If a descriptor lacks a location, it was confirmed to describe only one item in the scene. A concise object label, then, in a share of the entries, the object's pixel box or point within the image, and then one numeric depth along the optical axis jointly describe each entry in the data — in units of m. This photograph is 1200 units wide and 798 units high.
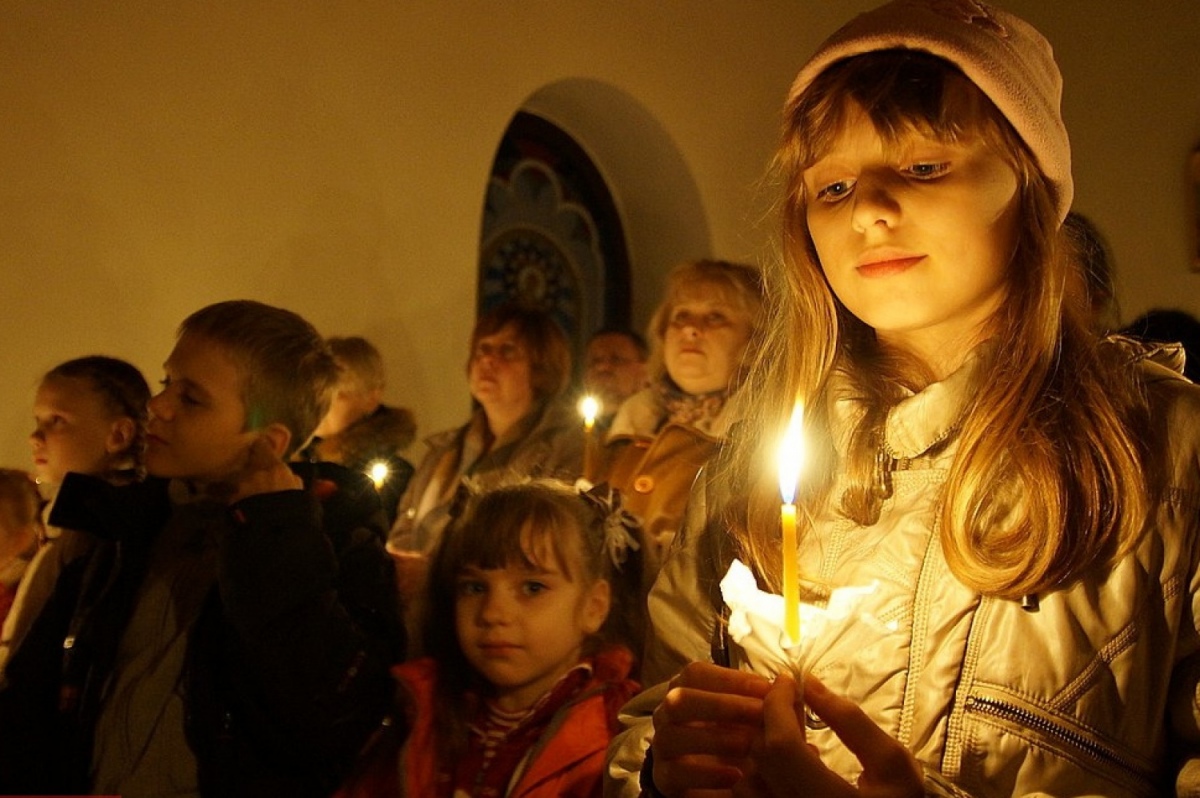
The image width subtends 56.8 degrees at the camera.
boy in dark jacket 1.62
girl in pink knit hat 0.84
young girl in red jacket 1.57
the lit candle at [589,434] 2.29
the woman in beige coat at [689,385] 2.41
